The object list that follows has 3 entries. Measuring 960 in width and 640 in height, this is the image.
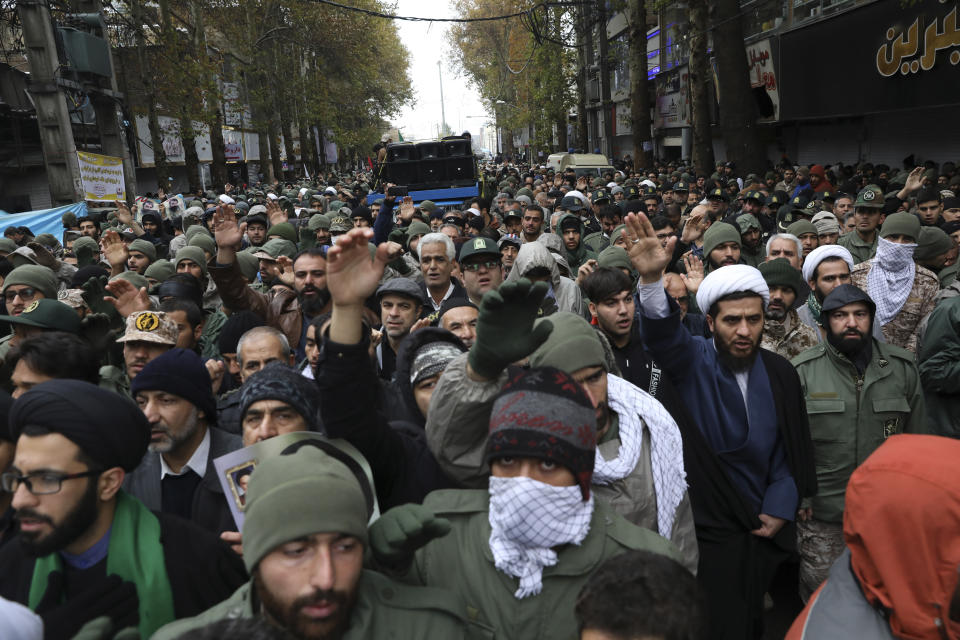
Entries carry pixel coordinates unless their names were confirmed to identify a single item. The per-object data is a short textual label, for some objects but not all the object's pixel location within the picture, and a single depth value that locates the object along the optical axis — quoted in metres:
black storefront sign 11.88
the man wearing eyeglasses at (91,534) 1.94
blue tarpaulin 10.47
